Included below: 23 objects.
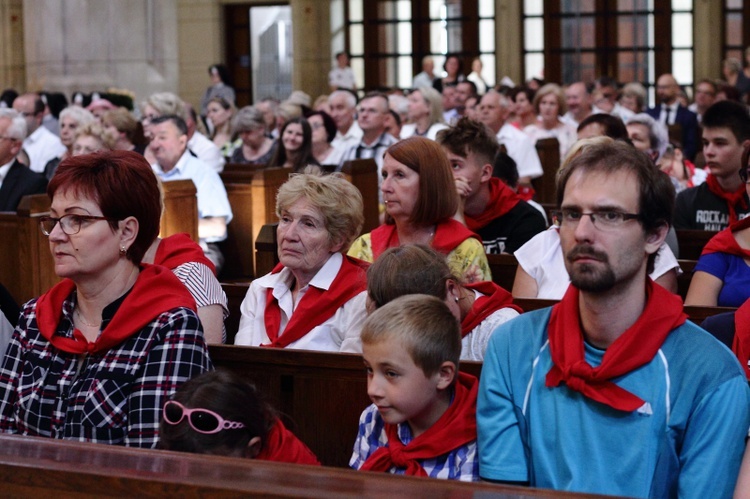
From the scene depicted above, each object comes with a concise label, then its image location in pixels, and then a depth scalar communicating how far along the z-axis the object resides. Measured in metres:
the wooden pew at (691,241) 4.94
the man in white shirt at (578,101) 10.73
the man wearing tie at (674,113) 12.42
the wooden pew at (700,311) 3.37
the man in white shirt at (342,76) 16.34
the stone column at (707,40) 16.61
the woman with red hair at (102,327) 2.60
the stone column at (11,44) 16.62
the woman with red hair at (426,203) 3.96
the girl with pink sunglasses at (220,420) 2.37
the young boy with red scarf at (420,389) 2.41
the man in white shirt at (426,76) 15.72
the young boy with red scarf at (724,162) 4.97
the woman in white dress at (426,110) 9.17
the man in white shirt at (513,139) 8.52
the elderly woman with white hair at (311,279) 3.58
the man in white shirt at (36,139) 9.88
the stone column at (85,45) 14.16
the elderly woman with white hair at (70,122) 8.52
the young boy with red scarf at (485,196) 4.81
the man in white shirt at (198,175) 6.50
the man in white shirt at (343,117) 9.74
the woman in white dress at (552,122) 10.13
